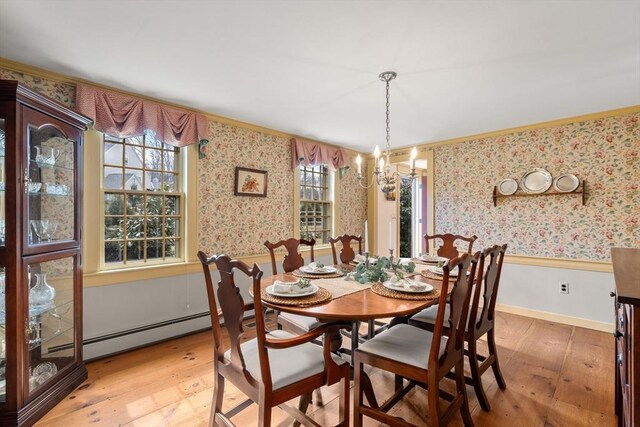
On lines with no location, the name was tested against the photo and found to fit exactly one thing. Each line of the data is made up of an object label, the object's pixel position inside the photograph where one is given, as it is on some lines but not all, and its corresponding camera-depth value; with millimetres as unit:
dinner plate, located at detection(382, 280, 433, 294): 1836
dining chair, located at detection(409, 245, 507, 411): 1954
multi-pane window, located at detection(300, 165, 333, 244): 4477
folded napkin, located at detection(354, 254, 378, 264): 2457
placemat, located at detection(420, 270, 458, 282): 2244
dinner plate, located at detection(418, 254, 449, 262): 2861
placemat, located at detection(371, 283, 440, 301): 1759
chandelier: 2376
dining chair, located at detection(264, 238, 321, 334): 2168
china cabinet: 1771
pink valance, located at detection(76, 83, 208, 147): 2480
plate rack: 3366
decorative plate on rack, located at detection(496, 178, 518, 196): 3811
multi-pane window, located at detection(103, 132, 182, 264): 2775
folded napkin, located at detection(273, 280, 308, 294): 1792
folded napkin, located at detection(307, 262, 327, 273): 2427
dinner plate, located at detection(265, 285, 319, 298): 1751
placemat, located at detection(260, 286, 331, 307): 1677
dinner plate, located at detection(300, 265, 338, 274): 2418
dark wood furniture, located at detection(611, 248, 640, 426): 914
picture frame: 3547
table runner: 1918
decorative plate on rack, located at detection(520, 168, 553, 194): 3584
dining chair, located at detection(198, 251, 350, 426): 1352
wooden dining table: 1520
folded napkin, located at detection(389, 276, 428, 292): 1870
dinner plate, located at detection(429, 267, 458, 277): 2334
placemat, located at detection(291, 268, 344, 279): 2342
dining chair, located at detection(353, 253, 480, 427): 1515
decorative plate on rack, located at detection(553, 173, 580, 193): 3411
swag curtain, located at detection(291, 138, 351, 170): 4109
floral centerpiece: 2121
